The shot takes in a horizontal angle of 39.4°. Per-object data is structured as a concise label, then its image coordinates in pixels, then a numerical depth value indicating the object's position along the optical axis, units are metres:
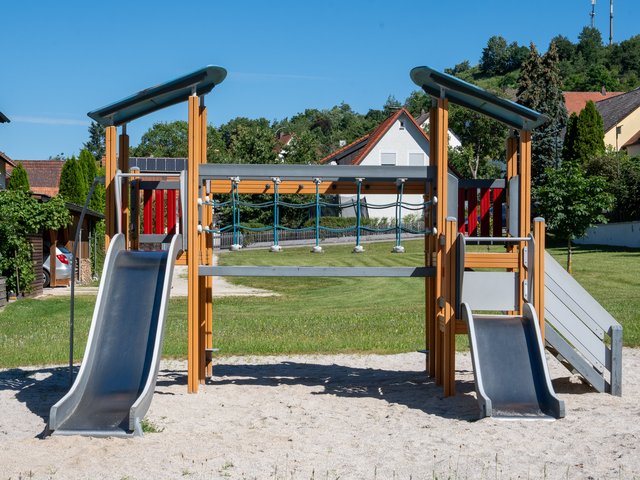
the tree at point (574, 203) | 32.44
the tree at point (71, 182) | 39.22
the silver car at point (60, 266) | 28.25
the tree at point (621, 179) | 42.56
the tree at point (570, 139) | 53.50
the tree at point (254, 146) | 57.75
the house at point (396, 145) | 56.93
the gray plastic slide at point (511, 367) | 8.51
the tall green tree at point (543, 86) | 59.59
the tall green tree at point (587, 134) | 52.94
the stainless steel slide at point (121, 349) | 8.02
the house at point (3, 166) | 34.31
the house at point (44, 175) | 65.81
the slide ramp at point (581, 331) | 9.91
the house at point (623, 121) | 62.94
